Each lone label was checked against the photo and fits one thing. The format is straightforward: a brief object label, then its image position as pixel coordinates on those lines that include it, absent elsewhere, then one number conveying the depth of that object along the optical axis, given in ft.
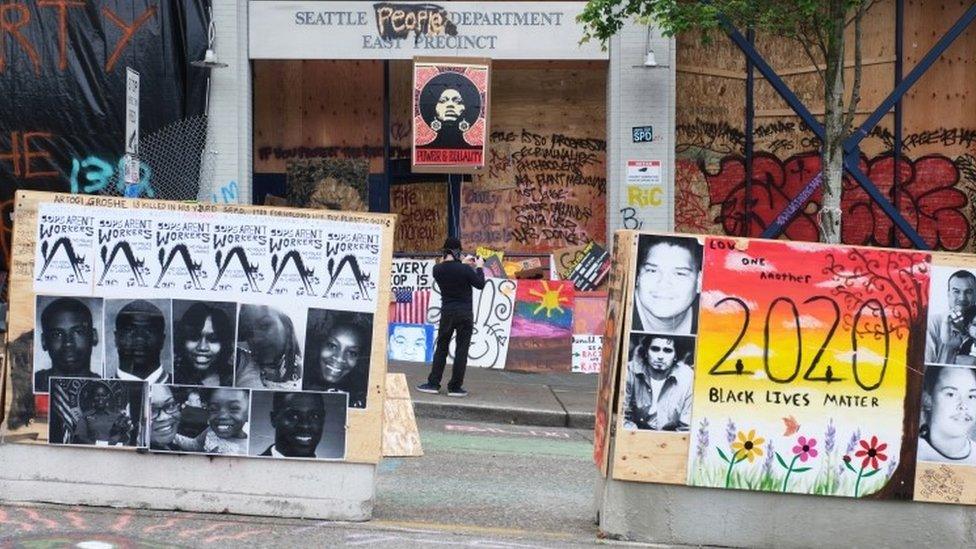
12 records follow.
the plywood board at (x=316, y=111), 54.39
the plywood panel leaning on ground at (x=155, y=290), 22.31
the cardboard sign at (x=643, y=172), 50.78
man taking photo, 41.42
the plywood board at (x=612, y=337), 21.90
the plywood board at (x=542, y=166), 53.72
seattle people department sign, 50.72
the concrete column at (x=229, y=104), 50.24
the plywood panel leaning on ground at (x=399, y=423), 30.25
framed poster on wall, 50.24
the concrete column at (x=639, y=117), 50.78
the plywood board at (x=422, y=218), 53.47
